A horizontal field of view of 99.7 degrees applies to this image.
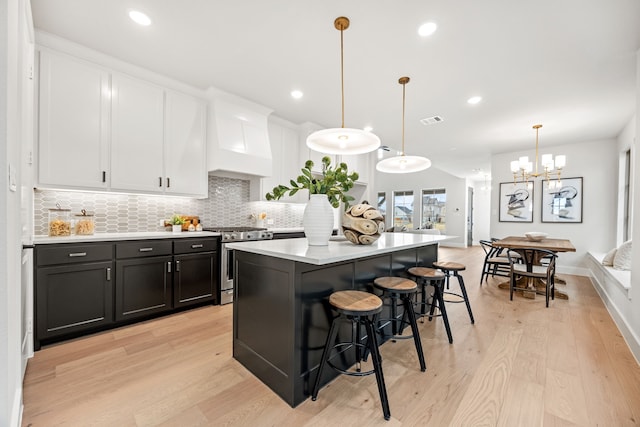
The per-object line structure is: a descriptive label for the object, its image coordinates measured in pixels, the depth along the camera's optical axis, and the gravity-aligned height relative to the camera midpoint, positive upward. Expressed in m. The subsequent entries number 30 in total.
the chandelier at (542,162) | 3.97 +0.78
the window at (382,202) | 12.12 +0.44
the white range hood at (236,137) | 3.52 +1.00
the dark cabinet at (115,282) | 2.26 -0.73
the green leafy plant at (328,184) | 1.98 +0.20
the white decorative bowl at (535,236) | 4.32 -0.36
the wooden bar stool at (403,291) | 1.96 -0.58
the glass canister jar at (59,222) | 2.52 -0.14
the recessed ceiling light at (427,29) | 2.24 +1.56
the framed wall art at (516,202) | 6.03 +0.27
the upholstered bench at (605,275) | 2.86 -0.75
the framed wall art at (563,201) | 5.52 +0.28
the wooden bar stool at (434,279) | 2.37 -0.60
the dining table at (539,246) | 3.74 -0.46
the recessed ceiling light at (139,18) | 2.18 +1.57
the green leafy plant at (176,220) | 3.36 -0.14
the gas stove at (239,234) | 3.35 -0.32
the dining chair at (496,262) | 4.48 -0.81
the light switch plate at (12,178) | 1.11 +0.12
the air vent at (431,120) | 4.29 +1.50
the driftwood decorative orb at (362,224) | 2.08 -0.10
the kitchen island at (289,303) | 1.61 -0.61
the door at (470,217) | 10.52 -0.17
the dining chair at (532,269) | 3.55 -0.79
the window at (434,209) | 10.73 +0.13
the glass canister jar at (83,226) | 2.71 -0.19
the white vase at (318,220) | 1.95 -0.07
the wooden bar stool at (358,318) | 1.51 -0.63
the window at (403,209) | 11.44 +0.13
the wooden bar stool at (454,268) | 2.71 -0.56
